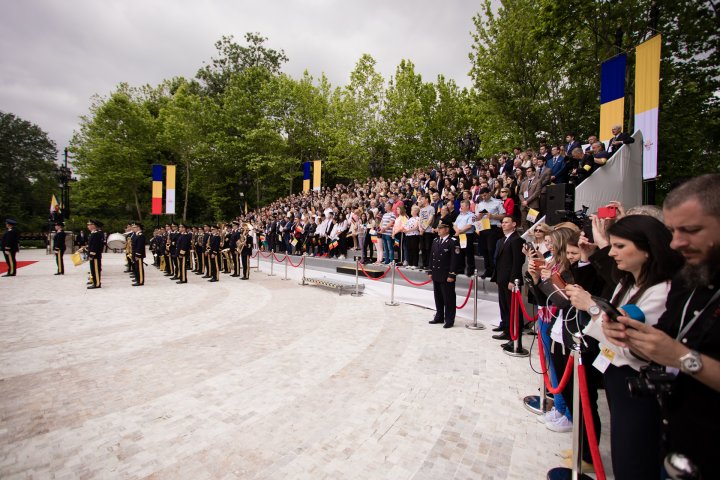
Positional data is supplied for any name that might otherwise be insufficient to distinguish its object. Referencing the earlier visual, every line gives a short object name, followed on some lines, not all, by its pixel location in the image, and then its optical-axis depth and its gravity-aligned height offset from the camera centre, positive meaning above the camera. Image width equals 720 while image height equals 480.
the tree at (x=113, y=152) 32.38 +7.92
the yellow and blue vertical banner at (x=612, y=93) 10.50 +4.85
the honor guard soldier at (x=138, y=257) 11.96 -0.95
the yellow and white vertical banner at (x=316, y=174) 25.79 +4.86
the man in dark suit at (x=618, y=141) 7.46 +2.33
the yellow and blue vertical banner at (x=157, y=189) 27.42 +3.62
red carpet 14.93 -1.92
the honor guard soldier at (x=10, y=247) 13.20 -0.78
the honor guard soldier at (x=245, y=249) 14.12 -0.69
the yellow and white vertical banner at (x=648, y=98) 9.04 +4.17
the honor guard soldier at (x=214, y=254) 13.58 -0.90
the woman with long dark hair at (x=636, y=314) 1.72 -0.45
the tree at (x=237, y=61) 41.94 +22.38
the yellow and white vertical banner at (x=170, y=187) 25.94 +3.61
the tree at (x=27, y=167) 41.78 +8.66
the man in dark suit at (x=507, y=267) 5.68 -0.50
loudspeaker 6.77 +0.85
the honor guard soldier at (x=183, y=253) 13.00 -0.84
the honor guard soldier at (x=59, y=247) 13.68 -0.76
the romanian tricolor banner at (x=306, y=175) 27.52 +5.10
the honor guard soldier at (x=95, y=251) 11.04 -0.73
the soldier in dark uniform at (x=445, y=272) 6.78 -0.72
